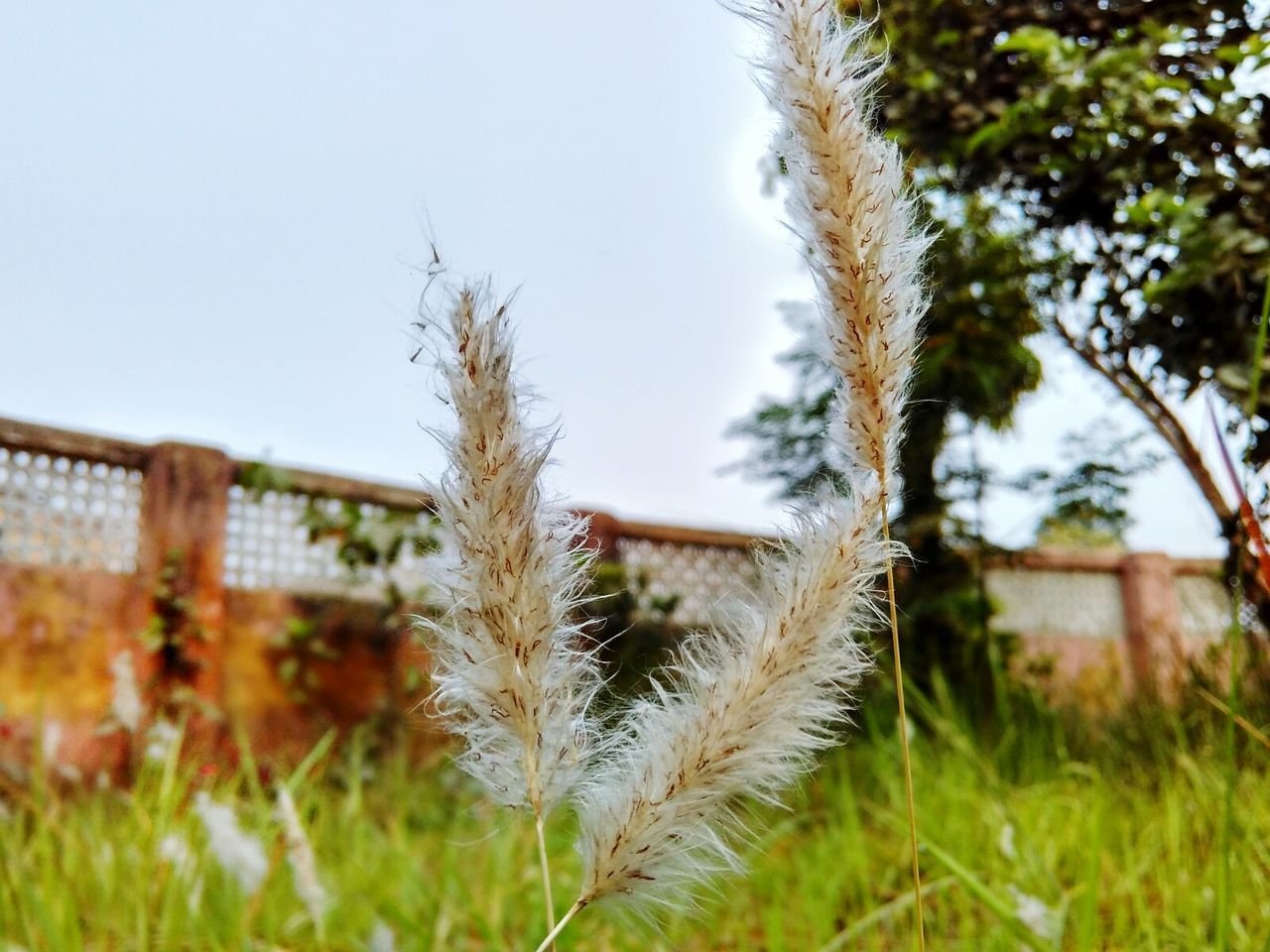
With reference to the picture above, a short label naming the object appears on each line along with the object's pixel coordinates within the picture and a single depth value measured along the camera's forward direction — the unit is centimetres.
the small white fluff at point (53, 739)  328
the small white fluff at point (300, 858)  111
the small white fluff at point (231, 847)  122
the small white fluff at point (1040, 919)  114
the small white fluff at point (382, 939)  121
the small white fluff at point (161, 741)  240
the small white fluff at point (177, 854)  154
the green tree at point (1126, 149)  231
